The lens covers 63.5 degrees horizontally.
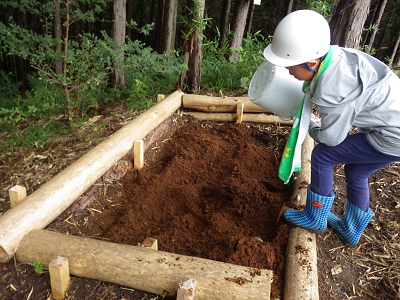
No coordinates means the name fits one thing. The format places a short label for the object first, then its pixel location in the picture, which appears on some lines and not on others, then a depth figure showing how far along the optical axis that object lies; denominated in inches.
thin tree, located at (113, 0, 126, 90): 221.5
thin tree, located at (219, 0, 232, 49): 416.3
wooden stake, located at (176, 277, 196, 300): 72.0
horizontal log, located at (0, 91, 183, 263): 90.7
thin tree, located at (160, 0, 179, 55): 300.8
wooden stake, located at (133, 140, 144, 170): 146.5
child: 85.2
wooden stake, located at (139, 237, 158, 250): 89.8
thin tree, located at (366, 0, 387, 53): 434.3
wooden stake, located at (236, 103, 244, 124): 192.1
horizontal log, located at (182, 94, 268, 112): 195.0
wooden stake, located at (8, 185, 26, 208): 99.8
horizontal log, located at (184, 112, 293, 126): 192.5
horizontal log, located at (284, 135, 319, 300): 84.8
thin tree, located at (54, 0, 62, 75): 192.9
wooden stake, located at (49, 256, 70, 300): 79.1
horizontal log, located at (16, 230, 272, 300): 76.2
